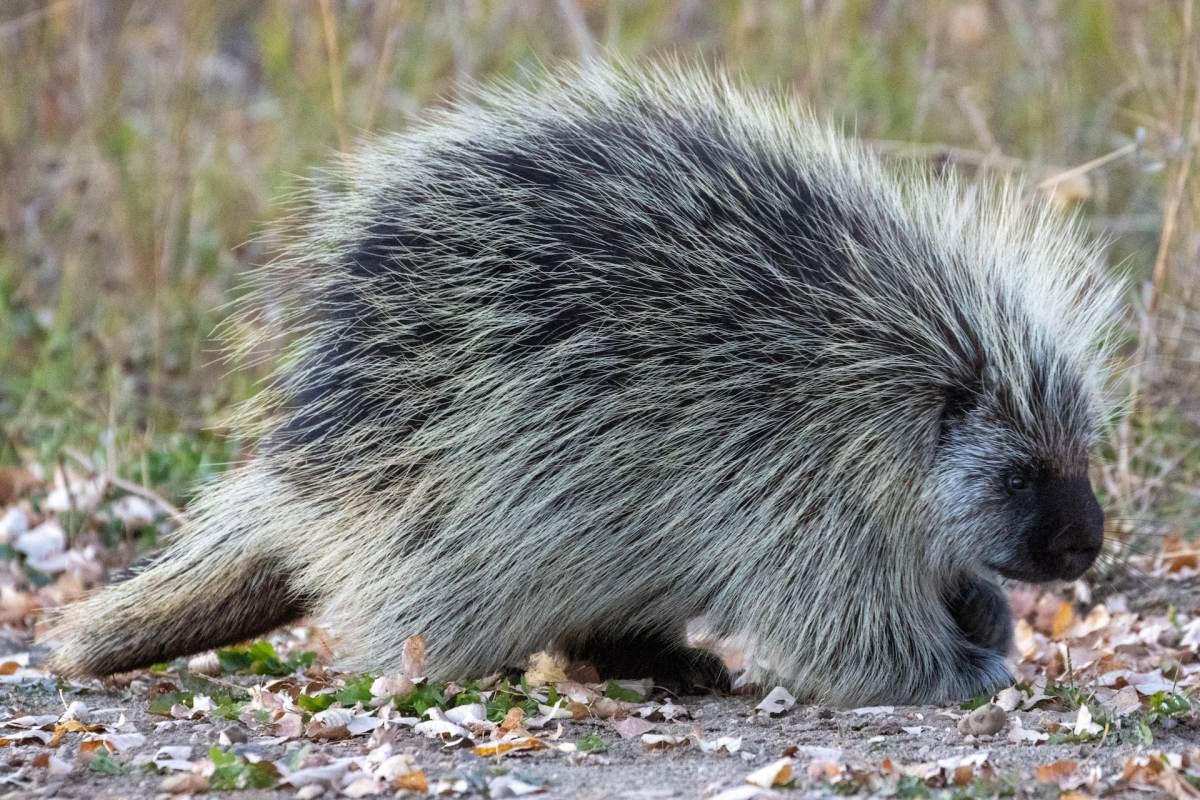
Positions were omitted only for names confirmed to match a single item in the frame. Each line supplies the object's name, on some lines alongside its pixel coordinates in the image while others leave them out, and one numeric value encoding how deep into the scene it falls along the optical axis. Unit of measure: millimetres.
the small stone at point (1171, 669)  7969
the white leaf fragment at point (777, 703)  7781
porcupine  7816
